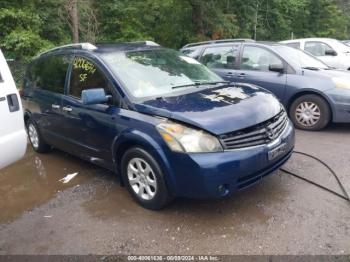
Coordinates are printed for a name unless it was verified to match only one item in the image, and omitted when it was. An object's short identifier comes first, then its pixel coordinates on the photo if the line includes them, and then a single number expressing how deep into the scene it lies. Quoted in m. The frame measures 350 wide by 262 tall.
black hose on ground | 3.99
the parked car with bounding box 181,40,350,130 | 6.23
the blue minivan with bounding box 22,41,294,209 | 3.48
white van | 3.25
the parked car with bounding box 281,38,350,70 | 11.09
